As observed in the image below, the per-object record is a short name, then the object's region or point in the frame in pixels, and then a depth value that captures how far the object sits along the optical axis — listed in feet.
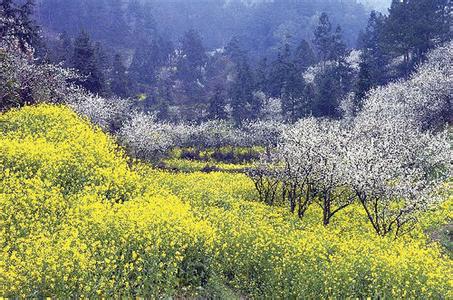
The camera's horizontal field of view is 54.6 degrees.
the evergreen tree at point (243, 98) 255.09
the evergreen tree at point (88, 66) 180.45
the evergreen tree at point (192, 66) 355.17
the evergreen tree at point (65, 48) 251.29
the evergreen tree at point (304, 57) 310.08
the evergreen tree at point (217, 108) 250.37
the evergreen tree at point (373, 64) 192.13
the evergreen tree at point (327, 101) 218.18
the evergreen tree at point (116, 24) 455.22
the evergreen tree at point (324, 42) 318.28
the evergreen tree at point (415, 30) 209.46
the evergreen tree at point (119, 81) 274.16
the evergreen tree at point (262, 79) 285.02
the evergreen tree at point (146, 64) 359.25
